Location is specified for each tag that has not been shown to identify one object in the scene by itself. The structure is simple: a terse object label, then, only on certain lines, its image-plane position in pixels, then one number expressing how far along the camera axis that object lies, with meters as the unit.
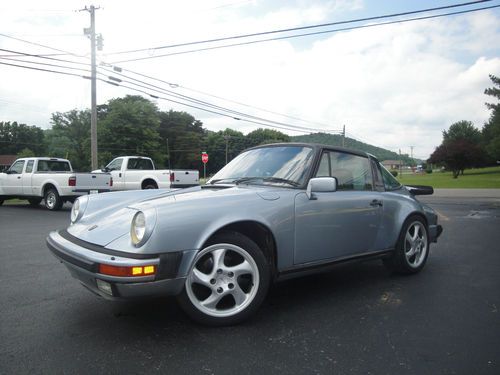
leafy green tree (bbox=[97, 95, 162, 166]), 53.25
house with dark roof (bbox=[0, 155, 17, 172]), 79.21
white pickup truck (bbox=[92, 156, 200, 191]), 15.67
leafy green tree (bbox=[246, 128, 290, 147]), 99.69
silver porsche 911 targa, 2.68
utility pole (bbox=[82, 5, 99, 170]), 20.77
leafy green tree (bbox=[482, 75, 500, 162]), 48.65
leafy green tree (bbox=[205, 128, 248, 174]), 87.25
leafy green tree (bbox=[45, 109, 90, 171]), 66.88
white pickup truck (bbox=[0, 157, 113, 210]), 12.75
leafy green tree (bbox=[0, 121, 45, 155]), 87.50
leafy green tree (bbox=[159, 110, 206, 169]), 75.38
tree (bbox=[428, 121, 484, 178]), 56.06
